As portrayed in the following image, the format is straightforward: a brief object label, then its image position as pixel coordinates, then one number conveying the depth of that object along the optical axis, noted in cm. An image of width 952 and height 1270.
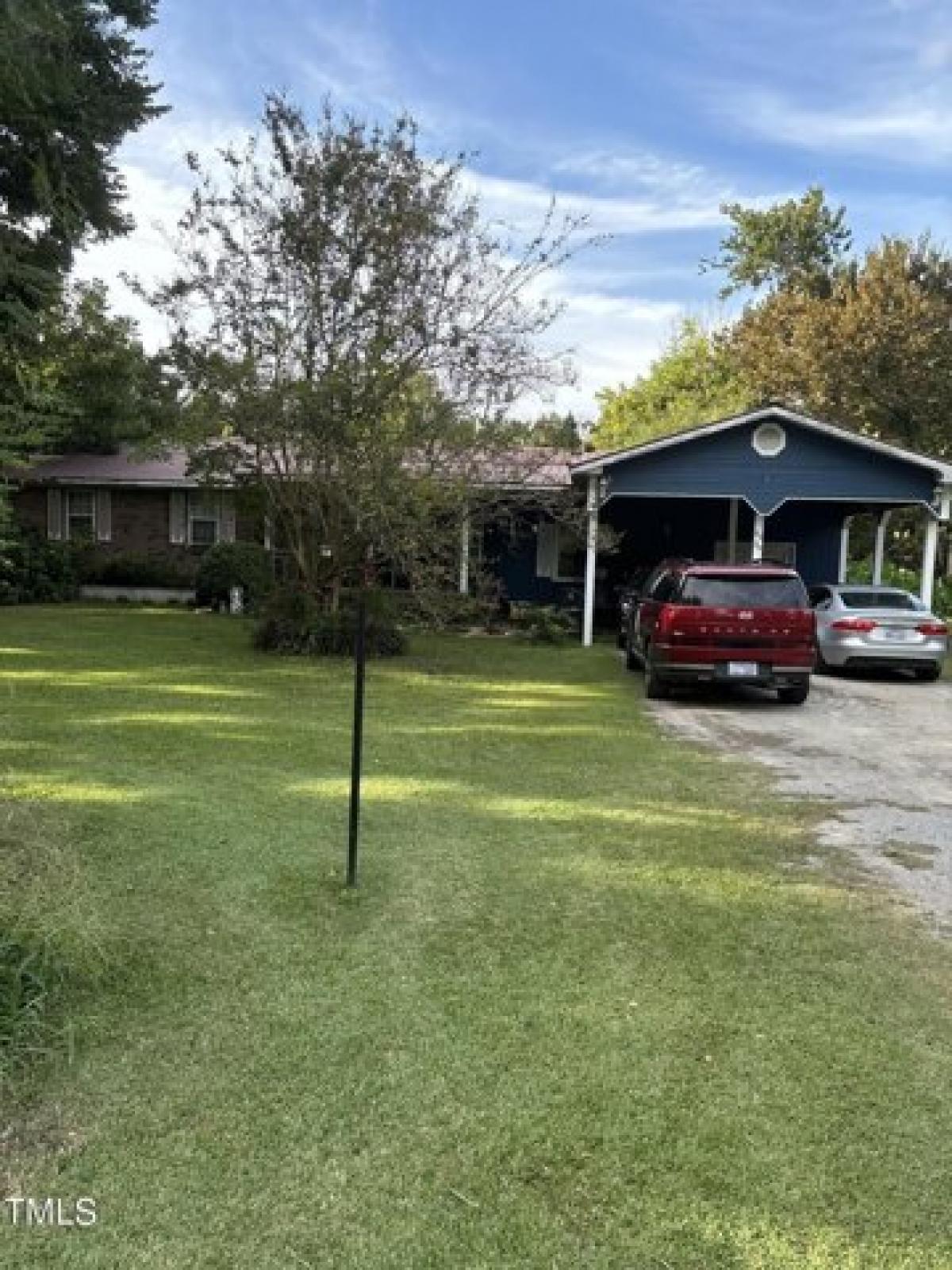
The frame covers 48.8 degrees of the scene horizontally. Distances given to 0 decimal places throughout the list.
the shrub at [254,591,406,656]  1523
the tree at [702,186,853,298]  4716
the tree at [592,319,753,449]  4316
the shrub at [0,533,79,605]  2252
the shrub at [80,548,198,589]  2512
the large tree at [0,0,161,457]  468
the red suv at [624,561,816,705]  1162
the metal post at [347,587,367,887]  516
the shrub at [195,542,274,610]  2222
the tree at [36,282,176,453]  2498
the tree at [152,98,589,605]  1397
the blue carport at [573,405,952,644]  1812
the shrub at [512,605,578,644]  1870
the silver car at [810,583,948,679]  1495
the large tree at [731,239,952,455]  3098
